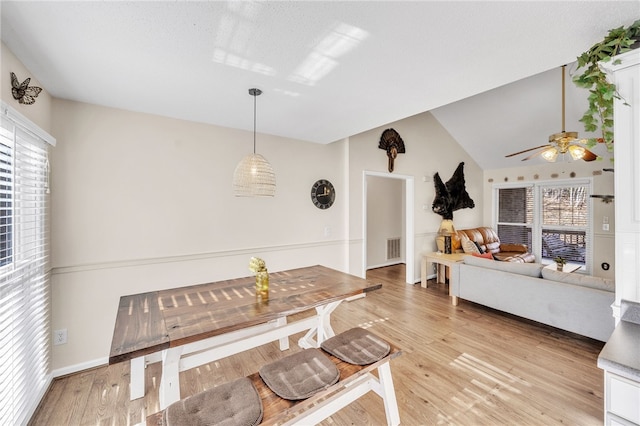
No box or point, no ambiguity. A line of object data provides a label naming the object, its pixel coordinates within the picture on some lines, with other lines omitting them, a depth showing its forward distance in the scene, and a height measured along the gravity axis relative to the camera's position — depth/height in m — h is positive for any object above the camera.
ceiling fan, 2.78 +0.74
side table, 4.20 -0.85
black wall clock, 3.66 +0.26
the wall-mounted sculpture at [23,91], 1.55 +0.77
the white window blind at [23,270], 1.48 -0.39
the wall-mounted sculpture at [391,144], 4.25 +1.15
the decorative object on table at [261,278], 1.86 -0.49
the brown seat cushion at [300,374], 1.27 -0.89
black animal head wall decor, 4.99 +0.31
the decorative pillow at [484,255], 4.20 -0.74
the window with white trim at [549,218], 4.77 -0.15
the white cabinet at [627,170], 1.32 +0.22
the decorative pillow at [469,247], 4.62 -0.66
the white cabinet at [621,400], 0.93 -0.72
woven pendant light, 1.94 +0.27
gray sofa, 2.42 -0.92
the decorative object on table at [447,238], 4.64 -0.51
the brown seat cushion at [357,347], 1.53 -0.87
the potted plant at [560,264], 3.70 -0.79
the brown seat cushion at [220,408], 1.10 -0.90
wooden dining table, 1.33 -0.63
